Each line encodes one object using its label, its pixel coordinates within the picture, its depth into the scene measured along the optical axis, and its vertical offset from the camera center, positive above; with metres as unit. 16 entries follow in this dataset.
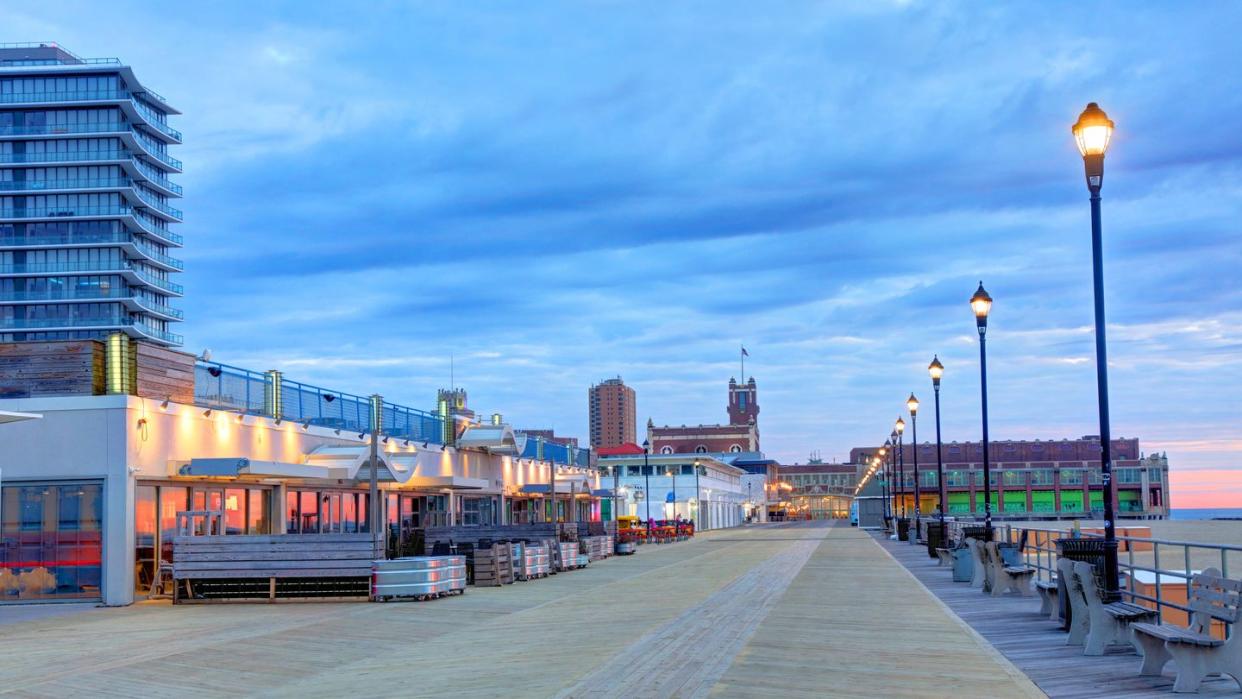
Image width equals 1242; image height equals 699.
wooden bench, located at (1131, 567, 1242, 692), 10.03 -1.70
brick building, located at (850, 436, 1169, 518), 157.38 -5.77
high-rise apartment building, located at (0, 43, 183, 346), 119.94 +24.14
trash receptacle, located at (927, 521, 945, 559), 37.59 -3.07
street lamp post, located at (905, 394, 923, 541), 46.16 +1.12
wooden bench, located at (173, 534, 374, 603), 22.06 -2.04
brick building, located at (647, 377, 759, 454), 191.88 +0.20
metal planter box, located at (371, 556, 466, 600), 21.97 -2.31
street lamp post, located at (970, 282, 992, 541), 25.20 +2.40
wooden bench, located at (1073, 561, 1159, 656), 12.90 -1.94
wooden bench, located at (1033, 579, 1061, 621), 16.72 -2.23
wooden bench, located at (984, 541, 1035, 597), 21.20 -2.40
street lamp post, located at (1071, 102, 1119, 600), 14.48 +2.92
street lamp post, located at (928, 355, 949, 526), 35.78 +1.87
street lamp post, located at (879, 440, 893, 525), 91.82 -3.38
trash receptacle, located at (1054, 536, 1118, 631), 15.47 -1.49
